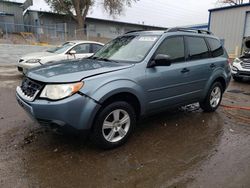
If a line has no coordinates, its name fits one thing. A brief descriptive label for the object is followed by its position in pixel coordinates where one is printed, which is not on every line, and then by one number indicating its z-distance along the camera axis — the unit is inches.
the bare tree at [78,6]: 1043.9
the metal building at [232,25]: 778.2
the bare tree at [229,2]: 1617.9
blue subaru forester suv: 119.3
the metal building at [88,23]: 1111.6
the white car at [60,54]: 340.2
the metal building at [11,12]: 1053.2
